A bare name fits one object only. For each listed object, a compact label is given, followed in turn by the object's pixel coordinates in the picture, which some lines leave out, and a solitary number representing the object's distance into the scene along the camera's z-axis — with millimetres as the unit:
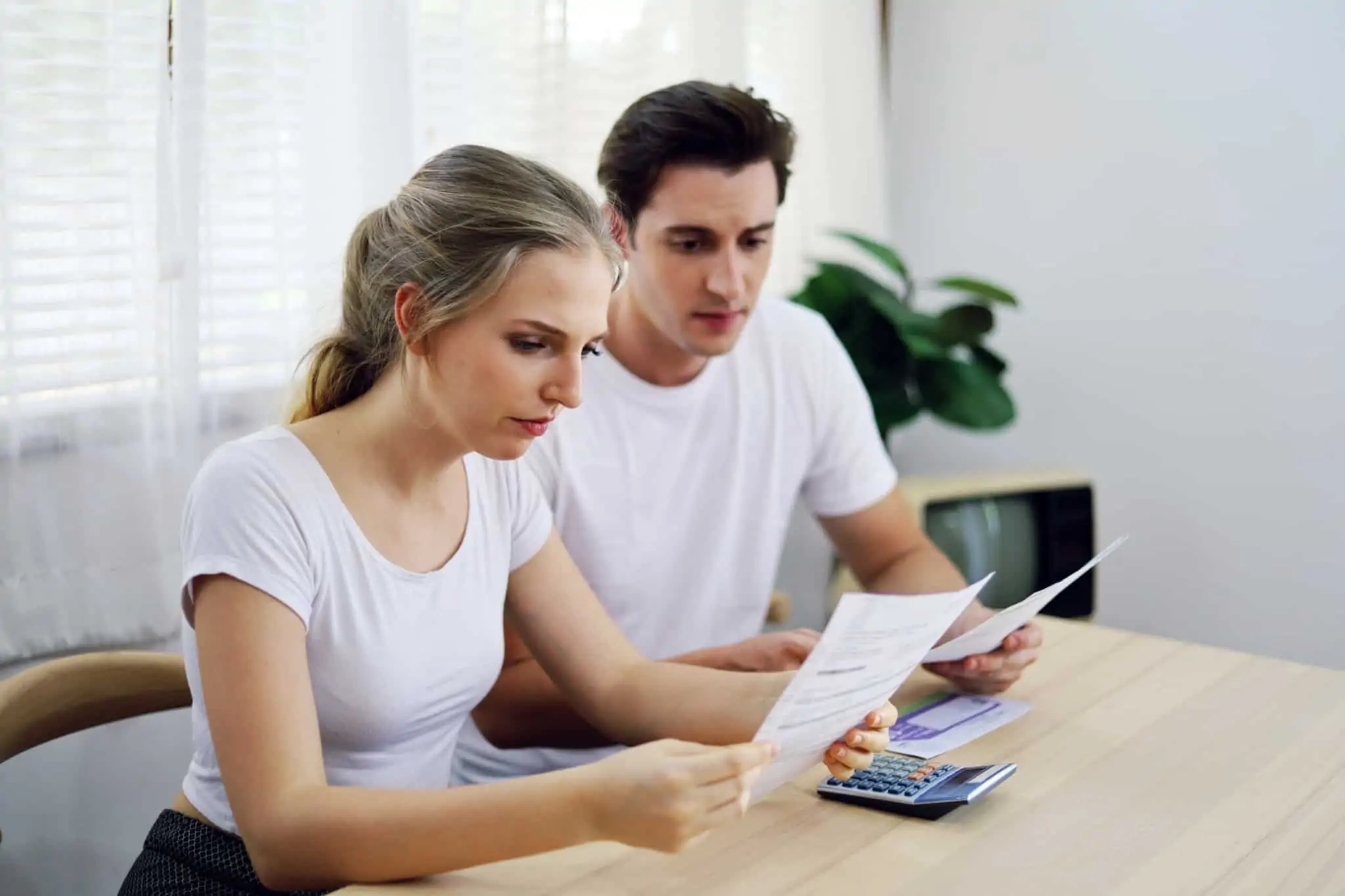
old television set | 2646
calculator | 1210
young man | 1802
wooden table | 1084
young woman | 1065
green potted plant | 2727
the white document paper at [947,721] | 1383
